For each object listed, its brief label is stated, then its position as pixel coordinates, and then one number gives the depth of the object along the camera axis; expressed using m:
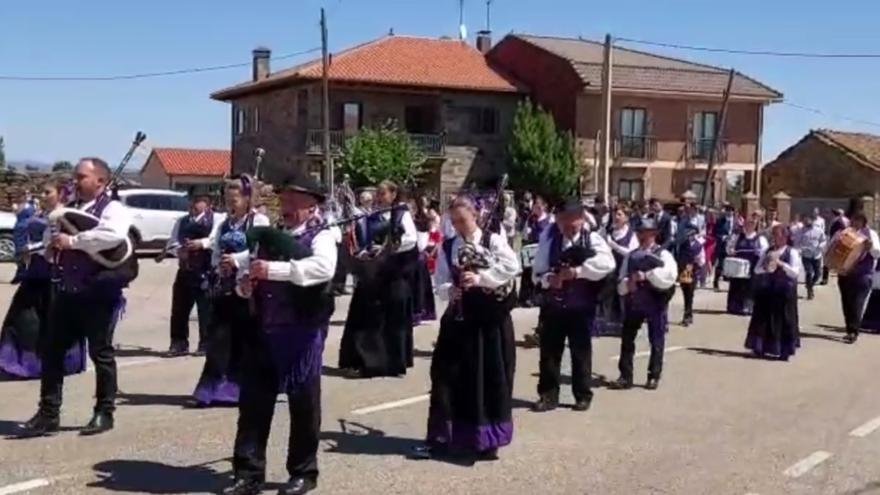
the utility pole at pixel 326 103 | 37.12
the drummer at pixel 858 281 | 15.73
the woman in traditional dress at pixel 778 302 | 13.45
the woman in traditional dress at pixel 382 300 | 10.94
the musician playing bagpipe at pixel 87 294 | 7.78
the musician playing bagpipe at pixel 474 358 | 7.69
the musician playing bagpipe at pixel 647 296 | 10.99
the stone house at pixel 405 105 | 43.56
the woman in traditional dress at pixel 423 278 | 13.10
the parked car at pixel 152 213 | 27.41
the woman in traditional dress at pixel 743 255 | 18.47
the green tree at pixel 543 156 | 43.53
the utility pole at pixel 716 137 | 42.22
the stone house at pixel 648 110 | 46.09
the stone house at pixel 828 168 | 45.16
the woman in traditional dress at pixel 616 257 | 12.49
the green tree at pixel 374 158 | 41.38
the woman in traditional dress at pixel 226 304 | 8.92
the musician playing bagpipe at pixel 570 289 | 9.16
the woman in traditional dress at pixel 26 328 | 10.15
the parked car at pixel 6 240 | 24.88
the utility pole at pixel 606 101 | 28.45
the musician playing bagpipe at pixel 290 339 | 6.49
